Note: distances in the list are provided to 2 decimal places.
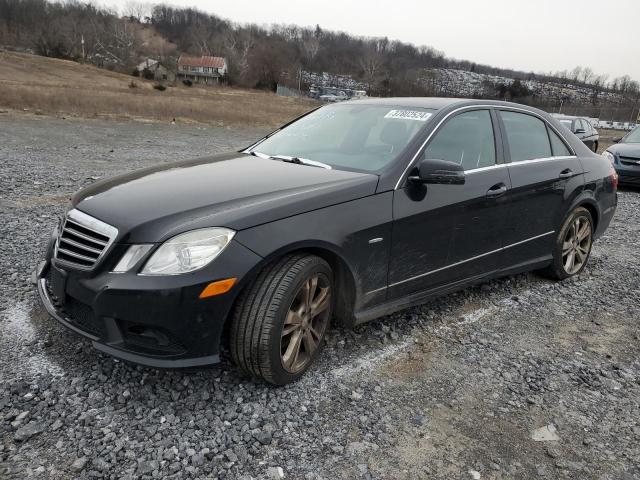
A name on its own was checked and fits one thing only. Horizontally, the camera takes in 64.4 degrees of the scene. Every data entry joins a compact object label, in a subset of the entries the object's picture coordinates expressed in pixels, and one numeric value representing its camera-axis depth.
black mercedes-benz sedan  2.45
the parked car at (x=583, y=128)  14.97
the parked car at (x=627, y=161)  10.48
